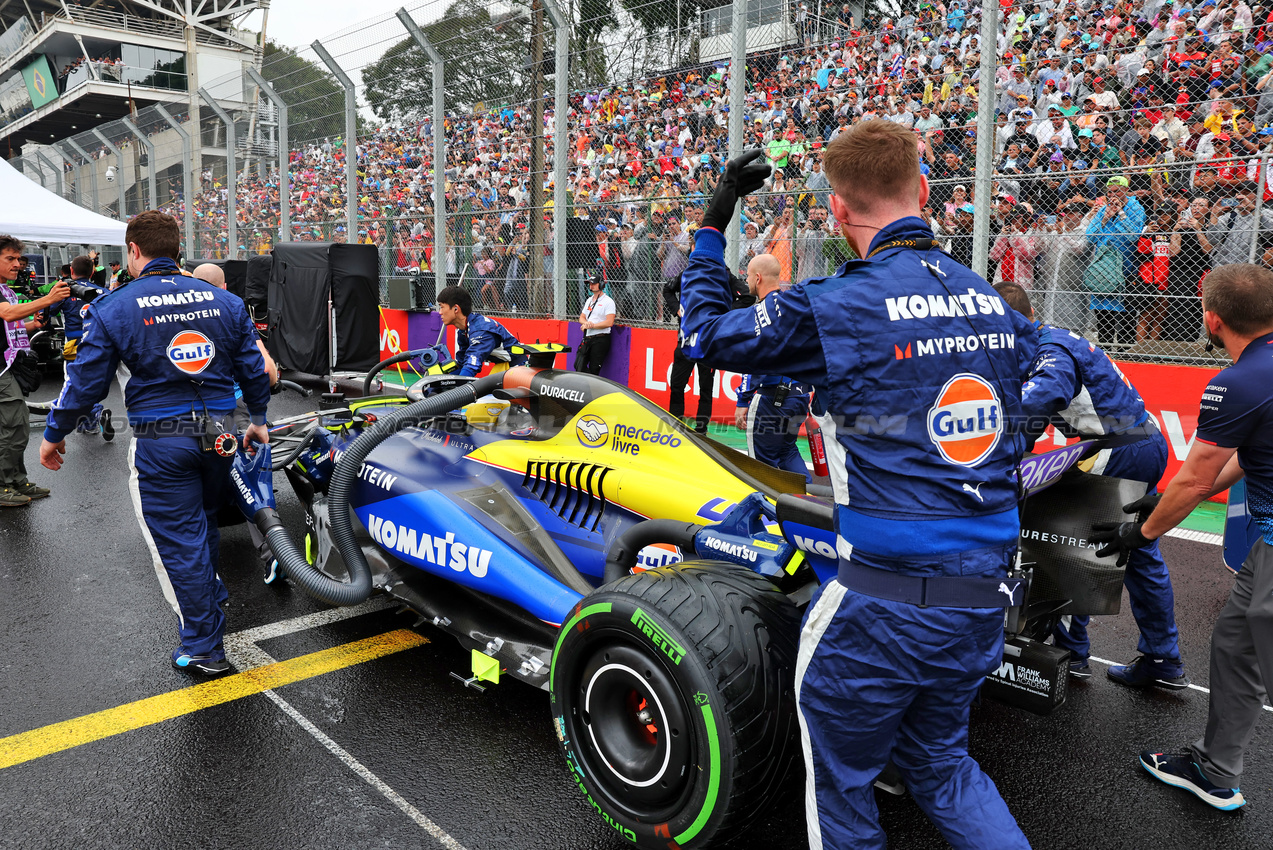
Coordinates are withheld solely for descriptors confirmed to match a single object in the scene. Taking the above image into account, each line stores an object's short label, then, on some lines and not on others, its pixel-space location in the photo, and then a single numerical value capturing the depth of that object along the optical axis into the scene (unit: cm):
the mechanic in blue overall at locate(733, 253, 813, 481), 506
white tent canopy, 1220
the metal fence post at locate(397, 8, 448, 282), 1159
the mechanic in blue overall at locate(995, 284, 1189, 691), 299
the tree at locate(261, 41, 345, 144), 1365
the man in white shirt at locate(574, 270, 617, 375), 975
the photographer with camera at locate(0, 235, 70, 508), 634
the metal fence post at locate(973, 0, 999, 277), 699
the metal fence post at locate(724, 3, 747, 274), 833
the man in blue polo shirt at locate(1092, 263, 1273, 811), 268
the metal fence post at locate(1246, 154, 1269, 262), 629
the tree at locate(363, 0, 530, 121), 1083
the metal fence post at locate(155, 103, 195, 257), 1753
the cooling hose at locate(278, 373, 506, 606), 358
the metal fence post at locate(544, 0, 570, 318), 1008
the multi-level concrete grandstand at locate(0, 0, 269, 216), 4741
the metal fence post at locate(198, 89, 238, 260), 1680
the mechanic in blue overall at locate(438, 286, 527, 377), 650
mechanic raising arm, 181
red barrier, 640
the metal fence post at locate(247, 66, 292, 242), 1435
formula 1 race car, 225
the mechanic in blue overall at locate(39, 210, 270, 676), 354
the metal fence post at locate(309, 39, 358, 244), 1275
